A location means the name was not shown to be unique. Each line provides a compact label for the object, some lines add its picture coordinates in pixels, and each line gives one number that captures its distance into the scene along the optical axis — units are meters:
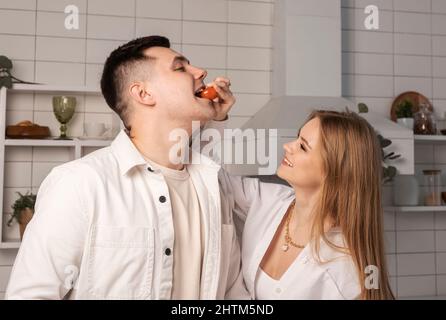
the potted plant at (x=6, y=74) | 1.45
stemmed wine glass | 1.48
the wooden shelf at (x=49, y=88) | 1.48
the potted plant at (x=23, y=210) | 1.45
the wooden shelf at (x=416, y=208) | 1.62
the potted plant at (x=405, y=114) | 1.68
